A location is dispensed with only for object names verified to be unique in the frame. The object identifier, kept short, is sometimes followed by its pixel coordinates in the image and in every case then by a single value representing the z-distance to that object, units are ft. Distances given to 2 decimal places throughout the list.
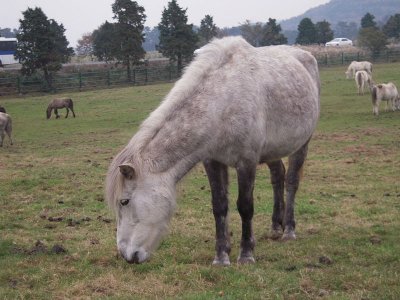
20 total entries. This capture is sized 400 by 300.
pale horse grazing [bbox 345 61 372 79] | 114.52
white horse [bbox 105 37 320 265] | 14.75
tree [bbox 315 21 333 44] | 231.50
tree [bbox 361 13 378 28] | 225.52
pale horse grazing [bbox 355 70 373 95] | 86.33
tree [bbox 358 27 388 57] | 172.24
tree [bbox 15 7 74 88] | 135.64
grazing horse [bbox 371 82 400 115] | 64.85
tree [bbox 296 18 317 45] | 223.71
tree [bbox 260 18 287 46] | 197.96
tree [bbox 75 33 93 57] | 324.09
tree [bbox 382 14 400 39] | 211.61
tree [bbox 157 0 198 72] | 156.66
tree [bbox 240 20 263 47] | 210.38
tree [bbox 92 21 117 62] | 185.18
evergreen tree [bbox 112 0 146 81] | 151.12
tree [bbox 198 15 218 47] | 198.65
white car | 316.31
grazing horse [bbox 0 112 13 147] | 56.28
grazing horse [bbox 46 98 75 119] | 84.43
